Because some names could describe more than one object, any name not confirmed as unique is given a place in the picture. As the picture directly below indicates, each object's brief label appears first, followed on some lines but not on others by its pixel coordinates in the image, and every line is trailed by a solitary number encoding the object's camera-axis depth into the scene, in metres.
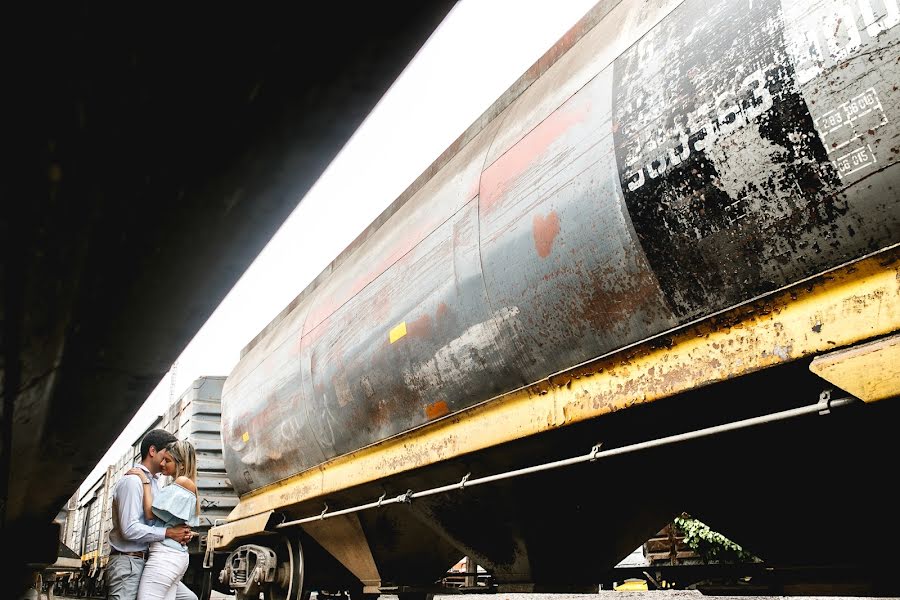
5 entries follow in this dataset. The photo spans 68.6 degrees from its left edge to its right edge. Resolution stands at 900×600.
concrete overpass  0.56
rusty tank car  1.81
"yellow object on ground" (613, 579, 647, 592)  10.34
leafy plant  8.63
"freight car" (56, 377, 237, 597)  7.87
